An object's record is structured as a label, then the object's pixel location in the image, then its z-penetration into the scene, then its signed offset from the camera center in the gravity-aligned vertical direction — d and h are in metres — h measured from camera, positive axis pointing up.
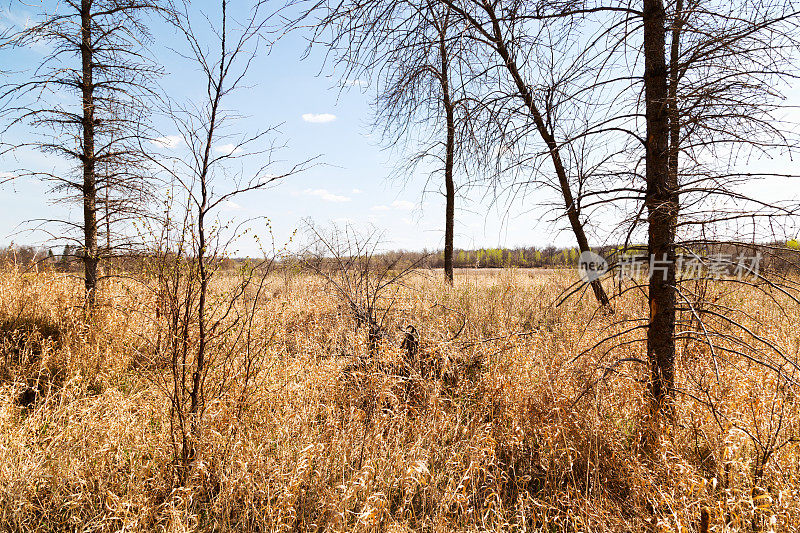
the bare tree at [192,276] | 2.94 -0.12
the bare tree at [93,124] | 5.94 +1.98
